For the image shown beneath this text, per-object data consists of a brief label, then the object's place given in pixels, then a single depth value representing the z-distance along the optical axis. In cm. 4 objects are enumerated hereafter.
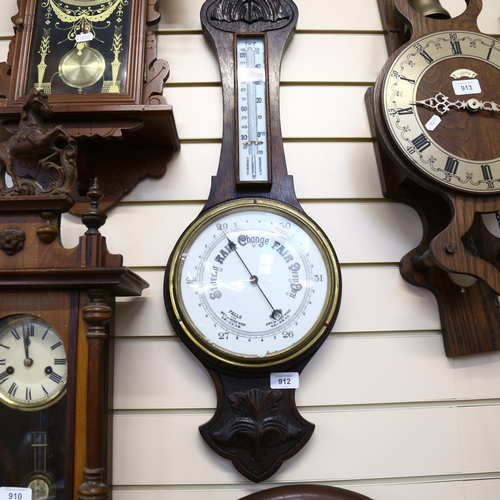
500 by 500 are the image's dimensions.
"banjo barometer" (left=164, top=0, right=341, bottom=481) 107
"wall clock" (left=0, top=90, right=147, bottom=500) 90
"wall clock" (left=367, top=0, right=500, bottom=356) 107
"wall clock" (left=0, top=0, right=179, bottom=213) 112
